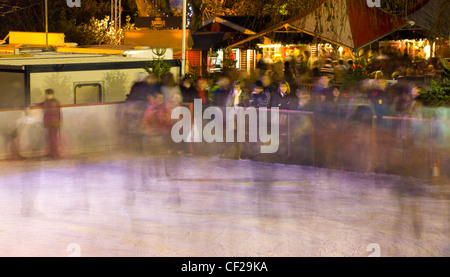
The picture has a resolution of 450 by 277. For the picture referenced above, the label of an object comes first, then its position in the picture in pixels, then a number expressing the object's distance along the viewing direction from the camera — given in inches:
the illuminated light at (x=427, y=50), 1182.0
